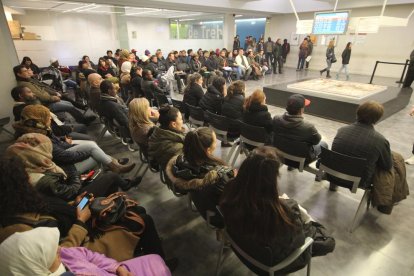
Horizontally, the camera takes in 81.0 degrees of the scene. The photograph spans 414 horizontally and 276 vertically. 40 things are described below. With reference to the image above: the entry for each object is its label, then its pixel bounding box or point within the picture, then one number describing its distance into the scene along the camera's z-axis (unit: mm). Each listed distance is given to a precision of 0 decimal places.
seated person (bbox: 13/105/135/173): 2359
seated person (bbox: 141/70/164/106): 4879
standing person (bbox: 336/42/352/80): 8648
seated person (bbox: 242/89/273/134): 2904
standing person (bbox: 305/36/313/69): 10755
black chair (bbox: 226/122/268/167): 2779
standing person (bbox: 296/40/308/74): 10797
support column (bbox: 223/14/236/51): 11519
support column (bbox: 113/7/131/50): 10711
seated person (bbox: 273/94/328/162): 2477
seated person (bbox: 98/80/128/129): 3311
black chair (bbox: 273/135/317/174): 2434
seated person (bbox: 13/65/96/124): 4035
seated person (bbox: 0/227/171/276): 898
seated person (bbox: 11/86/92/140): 2977
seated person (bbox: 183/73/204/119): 3988
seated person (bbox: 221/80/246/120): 3369
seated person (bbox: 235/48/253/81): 9156
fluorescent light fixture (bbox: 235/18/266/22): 13984
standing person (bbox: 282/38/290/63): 11320
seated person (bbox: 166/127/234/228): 1642
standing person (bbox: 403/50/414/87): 6395
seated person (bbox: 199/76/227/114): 3662
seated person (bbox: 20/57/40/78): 5834
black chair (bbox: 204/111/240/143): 3186
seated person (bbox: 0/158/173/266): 1245
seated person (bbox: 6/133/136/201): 1750
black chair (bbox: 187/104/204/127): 3588
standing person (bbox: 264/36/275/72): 10969
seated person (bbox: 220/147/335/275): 1202
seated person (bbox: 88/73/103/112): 4035
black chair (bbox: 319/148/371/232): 2055
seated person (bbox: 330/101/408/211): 2072
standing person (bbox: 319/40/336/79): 9383
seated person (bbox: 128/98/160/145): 2742
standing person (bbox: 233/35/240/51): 11544
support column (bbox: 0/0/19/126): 4312
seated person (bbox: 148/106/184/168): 2229
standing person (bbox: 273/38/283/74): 10805
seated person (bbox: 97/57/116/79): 6469
